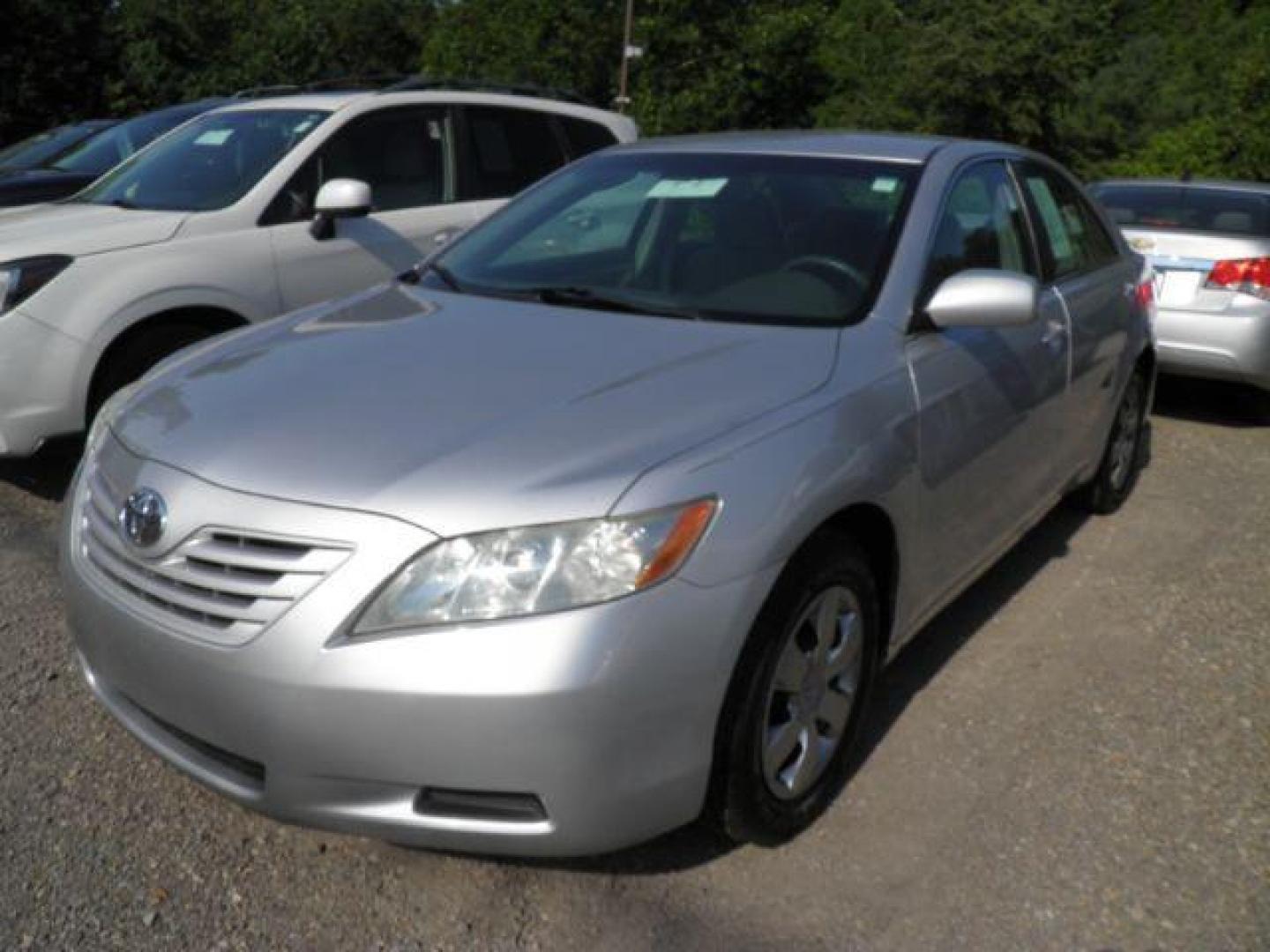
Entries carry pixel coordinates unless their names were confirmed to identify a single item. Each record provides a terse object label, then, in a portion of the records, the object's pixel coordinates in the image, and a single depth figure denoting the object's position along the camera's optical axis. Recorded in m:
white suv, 4.74
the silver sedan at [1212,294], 6.72
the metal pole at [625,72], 35.53
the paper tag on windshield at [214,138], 5.95
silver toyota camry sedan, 2.25
